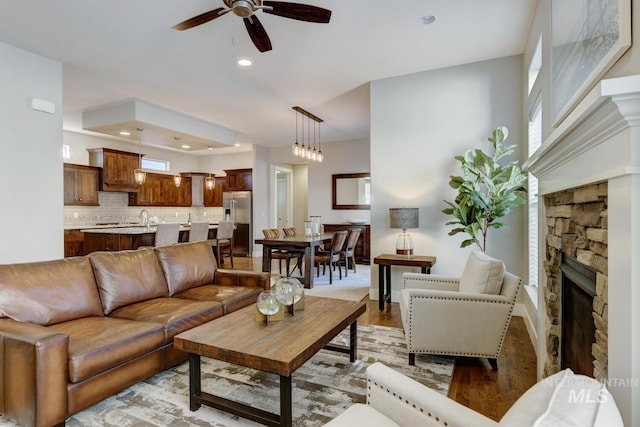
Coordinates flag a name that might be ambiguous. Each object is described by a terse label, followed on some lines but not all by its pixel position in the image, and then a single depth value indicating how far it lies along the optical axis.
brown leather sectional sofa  1.76
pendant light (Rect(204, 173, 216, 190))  9.00
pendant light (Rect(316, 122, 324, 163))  6.58
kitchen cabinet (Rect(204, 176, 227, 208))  10.06
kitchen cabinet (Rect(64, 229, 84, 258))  6.67
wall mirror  8.25
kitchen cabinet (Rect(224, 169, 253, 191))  9.42
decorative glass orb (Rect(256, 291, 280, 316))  2.22
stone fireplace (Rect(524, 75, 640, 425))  0.93
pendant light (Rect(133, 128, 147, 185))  6.43
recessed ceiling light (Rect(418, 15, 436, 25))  3.11
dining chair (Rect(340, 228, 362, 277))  6.35
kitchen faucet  6.87
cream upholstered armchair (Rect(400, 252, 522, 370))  2.51
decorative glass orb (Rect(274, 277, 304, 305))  2.36
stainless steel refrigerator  9.14
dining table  5.29
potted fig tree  3.53
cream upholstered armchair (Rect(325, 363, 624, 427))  0.69
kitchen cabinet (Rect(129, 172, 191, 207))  8.58
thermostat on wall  3.82
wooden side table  3.94
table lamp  4.12
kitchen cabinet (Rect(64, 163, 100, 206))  7.05
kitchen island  5.37
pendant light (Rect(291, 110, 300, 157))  5.96
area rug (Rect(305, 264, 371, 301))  4.91
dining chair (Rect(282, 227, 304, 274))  5.89
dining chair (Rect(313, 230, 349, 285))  5.88
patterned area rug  1.96
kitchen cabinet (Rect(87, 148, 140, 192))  7.56
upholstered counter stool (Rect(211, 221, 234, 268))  7.35
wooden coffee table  1.73
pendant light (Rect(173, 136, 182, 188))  6.68
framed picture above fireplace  1.12
